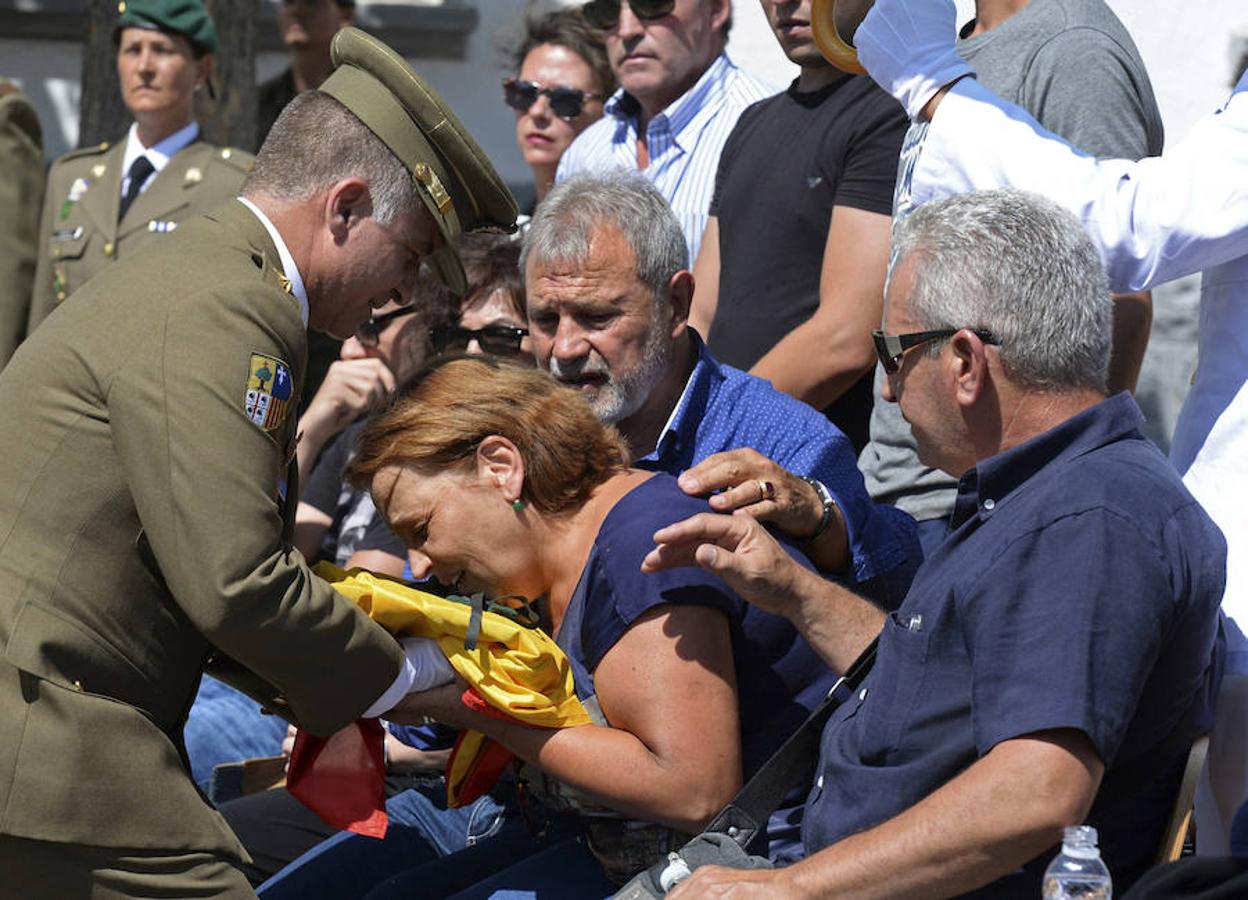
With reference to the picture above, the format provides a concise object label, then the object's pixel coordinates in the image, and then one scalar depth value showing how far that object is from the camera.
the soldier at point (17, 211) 5.98
